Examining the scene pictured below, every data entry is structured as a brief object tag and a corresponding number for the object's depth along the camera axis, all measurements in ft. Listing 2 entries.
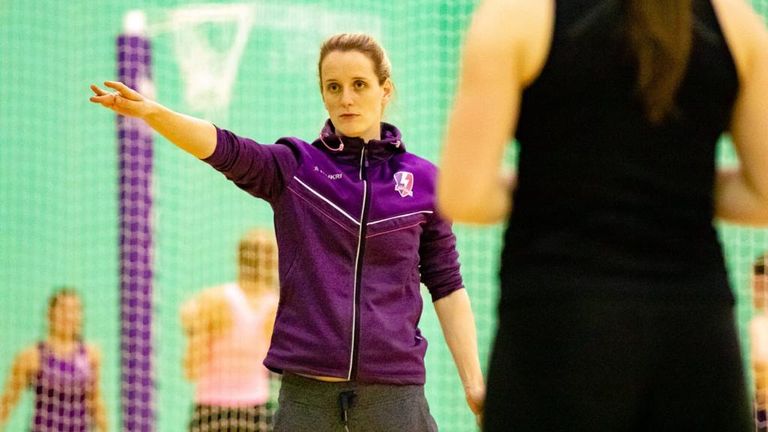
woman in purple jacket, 38.46
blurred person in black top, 27.26
